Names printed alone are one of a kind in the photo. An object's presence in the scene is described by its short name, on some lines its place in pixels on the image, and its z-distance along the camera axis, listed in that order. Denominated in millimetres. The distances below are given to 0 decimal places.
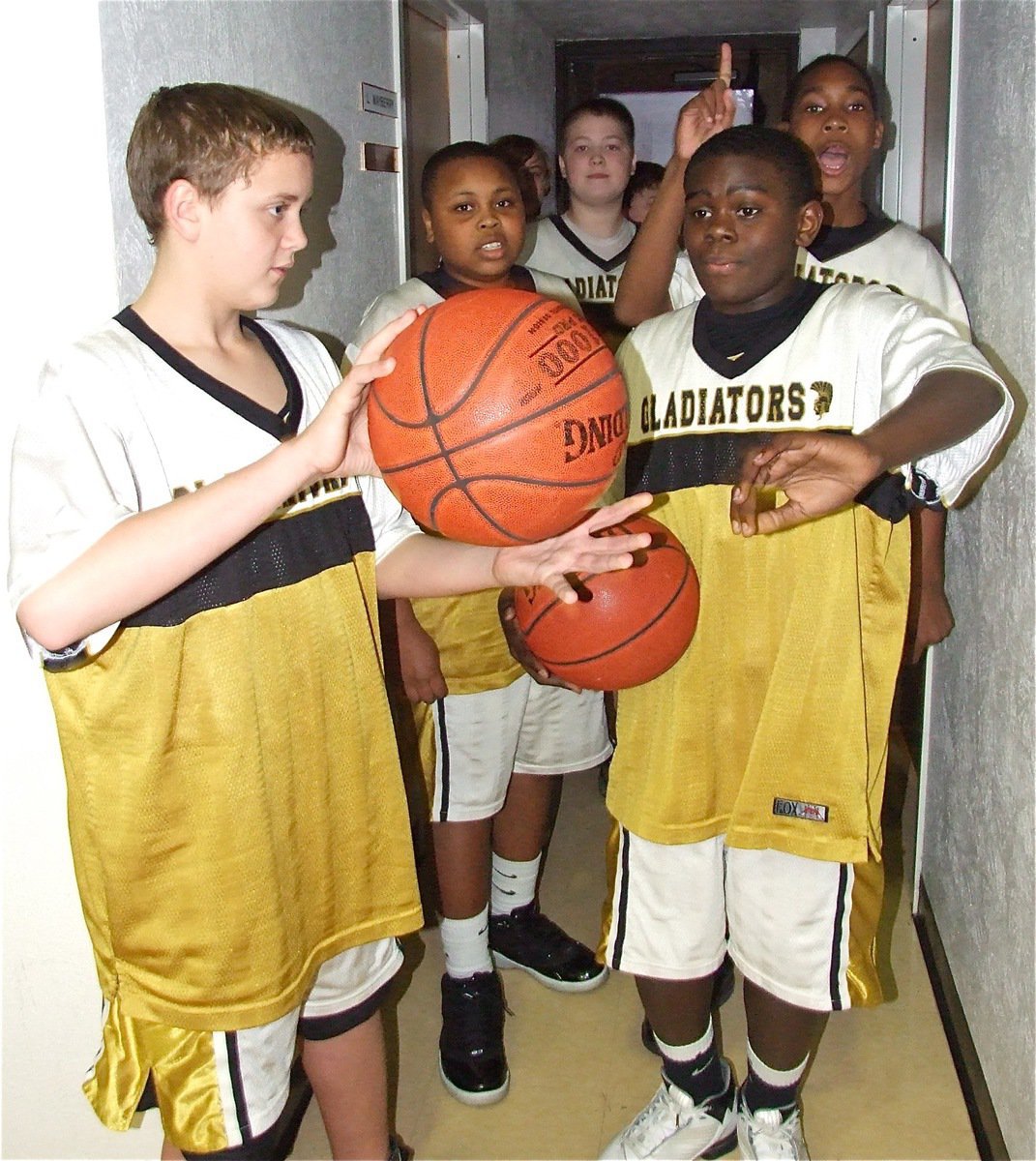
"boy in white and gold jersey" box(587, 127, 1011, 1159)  1703
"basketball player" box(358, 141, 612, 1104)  2217
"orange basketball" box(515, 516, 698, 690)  1666
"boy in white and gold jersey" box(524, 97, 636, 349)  3008
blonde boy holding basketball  1228
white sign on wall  2699
